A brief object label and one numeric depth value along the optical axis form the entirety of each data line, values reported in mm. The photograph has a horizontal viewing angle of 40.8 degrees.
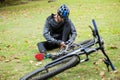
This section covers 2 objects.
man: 4223
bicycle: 3028
